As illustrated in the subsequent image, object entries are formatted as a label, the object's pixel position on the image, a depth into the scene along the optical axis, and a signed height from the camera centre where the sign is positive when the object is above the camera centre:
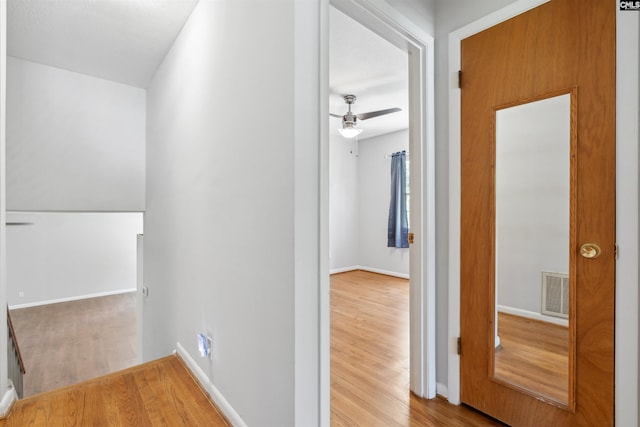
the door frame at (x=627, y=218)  1.17 -0.02
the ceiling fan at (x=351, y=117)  3.55 +1.14
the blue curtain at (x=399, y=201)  5.41 +0.18
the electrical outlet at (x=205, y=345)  1.73 -0.79
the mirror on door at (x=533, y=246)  1.38 -0.17
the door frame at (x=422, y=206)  1.79 +0.03
